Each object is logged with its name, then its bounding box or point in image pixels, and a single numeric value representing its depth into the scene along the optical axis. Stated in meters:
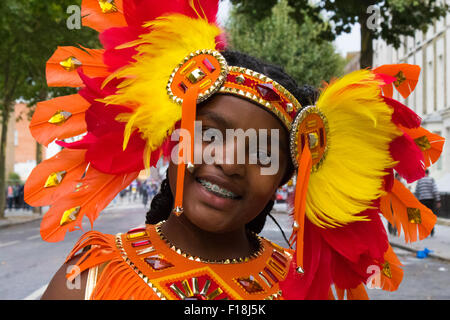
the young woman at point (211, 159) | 1.44
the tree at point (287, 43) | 18.33
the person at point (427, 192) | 11.69
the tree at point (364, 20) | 8.70
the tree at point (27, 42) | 12.88
